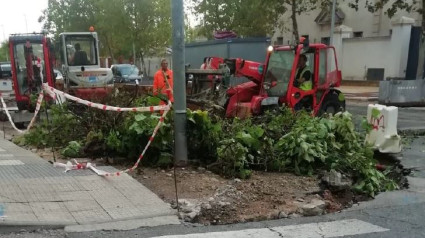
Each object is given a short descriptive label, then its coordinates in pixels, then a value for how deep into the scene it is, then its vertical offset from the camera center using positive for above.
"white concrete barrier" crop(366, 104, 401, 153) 8.29 -1.67
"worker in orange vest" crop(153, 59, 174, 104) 11.10 -0.98
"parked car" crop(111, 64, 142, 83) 28.94 -2.27
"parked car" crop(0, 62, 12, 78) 24.70 -1.93
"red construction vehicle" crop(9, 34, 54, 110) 13.22 -0.76
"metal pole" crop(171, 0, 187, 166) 6.89 -0.74
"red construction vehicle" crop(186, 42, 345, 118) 10.51 -0.95
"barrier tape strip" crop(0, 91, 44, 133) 9.53 -1.32
